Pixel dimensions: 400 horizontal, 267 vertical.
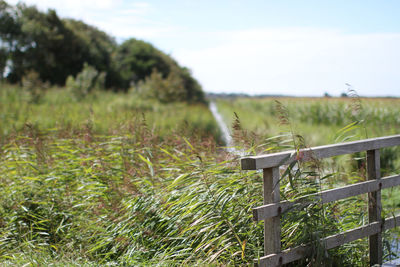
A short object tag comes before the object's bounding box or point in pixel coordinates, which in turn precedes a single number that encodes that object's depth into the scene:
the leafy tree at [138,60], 40.97
